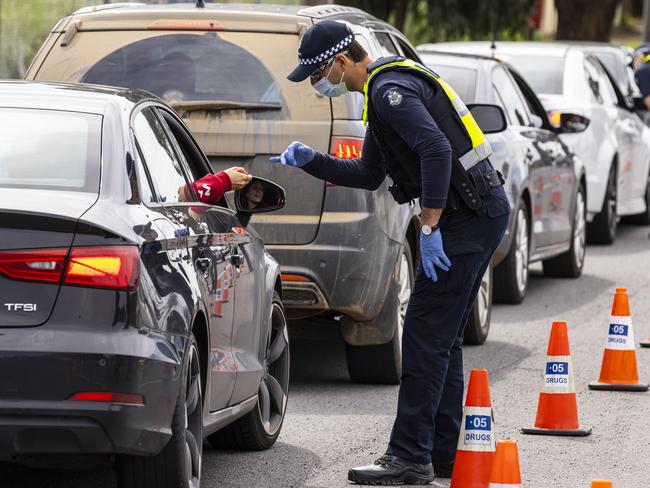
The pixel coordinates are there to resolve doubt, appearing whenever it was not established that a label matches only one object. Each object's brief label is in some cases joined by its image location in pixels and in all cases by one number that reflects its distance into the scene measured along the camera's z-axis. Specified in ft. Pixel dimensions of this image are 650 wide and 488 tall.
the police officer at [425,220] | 40.81
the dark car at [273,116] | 53.31
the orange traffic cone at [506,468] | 35.63
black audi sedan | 31.73
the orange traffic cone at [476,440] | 39.99
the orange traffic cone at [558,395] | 49.32
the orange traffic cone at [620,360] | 57.82
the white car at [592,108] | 102.22
